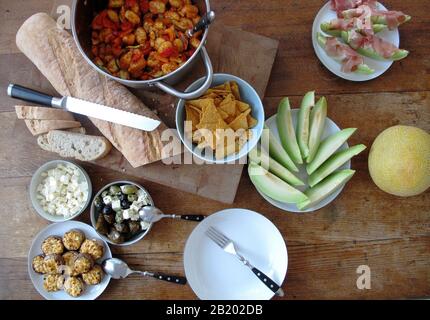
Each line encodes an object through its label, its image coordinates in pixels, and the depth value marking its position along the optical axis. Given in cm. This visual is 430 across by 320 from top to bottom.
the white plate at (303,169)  125
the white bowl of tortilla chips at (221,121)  113
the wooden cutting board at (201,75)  126
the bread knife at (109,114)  117
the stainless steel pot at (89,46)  105
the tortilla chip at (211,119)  112
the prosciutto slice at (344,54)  125
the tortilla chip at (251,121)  118
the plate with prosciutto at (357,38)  124
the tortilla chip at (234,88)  120
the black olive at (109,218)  125
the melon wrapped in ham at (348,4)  127
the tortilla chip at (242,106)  118
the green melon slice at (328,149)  121
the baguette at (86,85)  121
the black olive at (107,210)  124
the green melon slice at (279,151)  123
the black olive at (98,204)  126
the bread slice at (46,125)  124
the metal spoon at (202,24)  101
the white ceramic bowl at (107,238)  125
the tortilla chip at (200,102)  113
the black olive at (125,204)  125
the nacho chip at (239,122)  116
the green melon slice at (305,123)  122
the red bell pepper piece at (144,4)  118
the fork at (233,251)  124
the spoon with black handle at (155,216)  125
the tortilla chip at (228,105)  115
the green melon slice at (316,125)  123
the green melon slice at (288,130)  123
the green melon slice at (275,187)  119
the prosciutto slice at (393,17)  124
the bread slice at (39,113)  124
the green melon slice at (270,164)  121
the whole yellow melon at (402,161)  115
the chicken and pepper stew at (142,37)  116
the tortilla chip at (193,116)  117
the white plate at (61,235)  127
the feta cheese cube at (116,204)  125
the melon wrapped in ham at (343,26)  125
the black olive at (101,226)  125
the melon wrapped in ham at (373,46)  124
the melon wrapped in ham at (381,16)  124
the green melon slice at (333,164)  120
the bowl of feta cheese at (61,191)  128
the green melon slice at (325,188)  119
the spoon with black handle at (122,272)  125
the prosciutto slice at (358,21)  124
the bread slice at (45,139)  127
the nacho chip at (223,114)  114
